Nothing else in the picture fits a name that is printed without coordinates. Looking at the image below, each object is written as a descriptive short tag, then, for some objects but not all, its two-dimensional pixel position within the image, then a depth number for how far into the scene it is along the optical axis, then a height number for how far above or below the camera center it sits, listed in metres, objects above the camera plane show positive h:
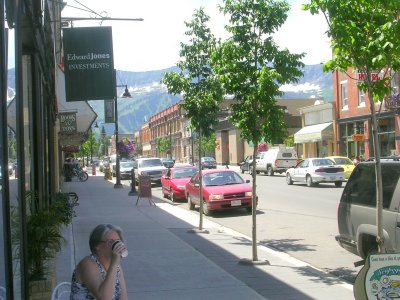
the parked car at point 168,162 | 52.44 -0.49
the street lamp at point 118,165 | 32.21 -0.37
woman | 3.67 -0.73
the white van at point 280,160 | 42.66 -0.51
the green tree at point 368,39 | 6.27 +1.29
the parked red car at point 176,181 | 22.80 -1.01
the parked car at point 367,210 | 6.93 -0.81
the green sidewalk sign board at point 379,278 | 4.59 -1.06
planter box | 5.14 -1.20
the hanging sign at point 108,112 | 38.31 +3.30
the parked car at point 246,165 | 44.64 -0.85
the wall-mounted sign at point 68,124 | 22.67 +1.50
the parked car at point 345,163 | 29.48 -0.66
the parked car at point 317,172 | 28.33 -1.03
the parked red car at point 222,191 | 17.09 -1.13
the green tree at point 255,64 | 9.16 +1.49
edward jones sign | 9.57 +1.67
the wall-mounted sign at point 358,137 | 39.66 +1.00
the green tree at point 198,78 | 13.03 +1.87
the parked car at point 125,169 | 43.31 -0.83
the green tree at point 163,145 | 99.69 +2.22
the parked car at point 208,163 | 52.47 -0.70
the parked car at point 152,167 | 33.84 -0.60
